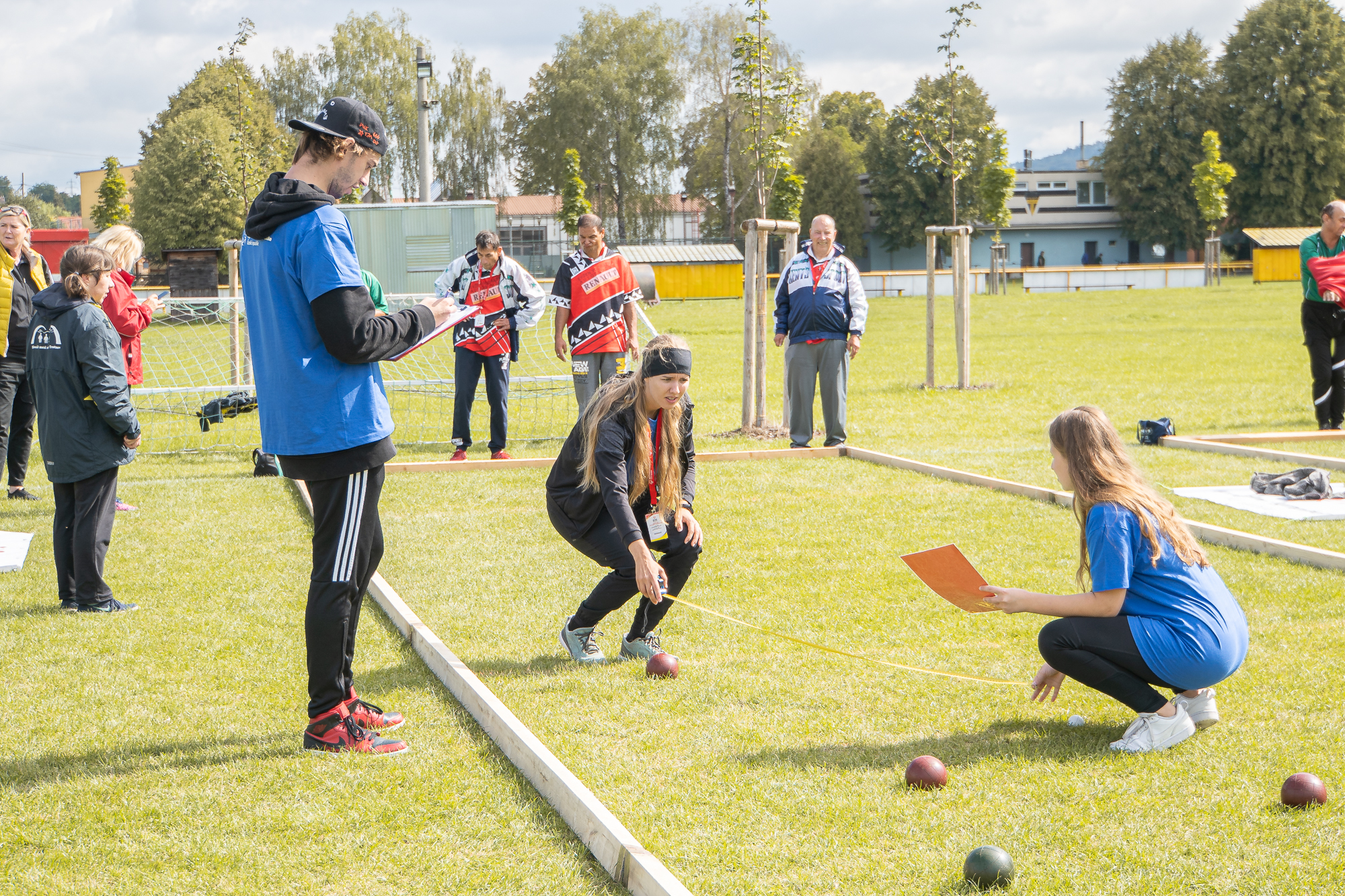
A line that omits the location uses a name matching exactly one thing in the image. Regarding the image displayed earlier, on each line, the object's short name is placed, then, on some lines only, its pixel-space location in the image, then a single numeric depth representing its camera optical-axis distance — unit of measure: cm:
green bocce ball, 292
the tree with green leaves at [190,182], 4825
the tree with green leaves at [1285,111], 6156
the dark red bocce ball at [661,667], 468
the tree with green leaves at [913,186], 6438
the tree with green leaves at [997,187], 4291
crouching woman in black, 460
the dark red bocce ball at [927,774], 354
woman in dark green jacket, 573
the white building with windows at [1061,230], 7162
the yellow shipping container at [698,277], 4628
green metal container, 2994
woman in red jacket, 789
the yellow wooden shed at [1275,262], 4859
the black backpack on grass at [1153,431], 1027
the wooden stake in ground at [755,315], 1161
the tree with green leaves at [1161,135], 6450
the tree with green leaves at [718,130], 5812
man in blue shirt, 360
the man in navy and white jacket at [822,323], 1044
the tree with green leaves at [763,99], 1329
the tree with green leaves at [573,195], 5238
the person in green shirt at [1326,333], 1073
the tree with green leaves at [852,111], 7594
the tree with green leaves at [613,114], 5966
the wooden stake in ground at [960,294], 1474
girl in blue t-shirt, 374
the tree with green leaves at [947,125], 1664
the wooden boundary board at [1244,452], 898
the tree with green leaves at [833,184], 6706
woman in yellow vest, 828
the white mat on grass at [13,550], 656
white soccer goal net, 1234
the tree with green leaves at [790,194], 3981
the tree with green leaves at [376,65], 5366
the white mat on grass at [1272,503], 730
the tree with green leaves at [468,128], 5797
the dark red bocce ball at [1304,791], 330
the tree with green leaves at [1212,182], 5019
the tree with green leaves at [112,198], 4853
